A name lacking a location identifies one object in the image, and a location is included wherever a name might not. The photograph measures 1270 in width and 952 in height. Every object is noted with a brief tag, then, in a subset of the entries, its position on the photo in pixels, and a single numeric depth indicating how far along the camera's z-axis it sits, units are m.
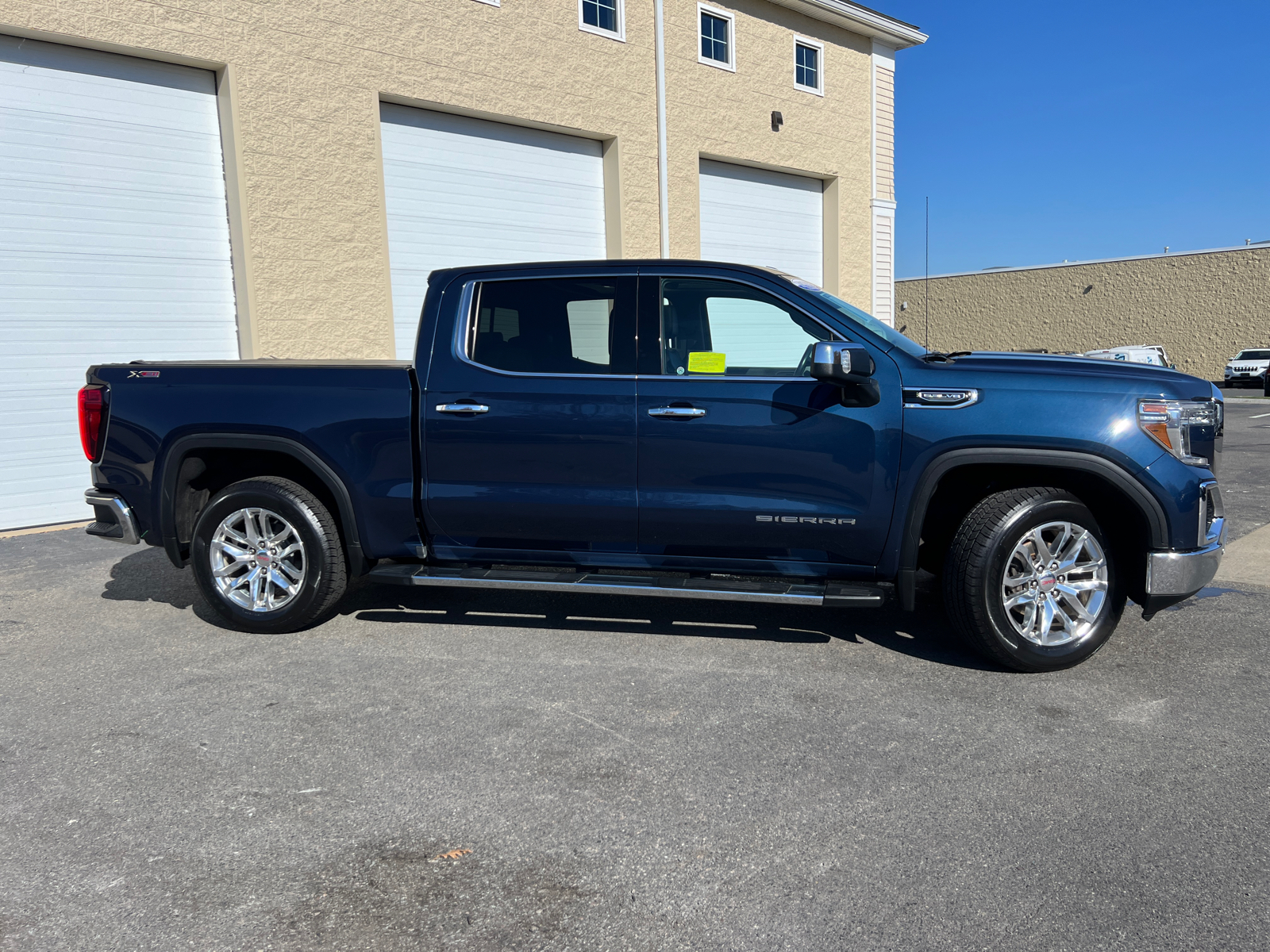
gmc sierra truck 4.21
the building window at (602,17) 12.48
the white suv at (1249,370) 33.94
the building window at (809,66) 15.59
